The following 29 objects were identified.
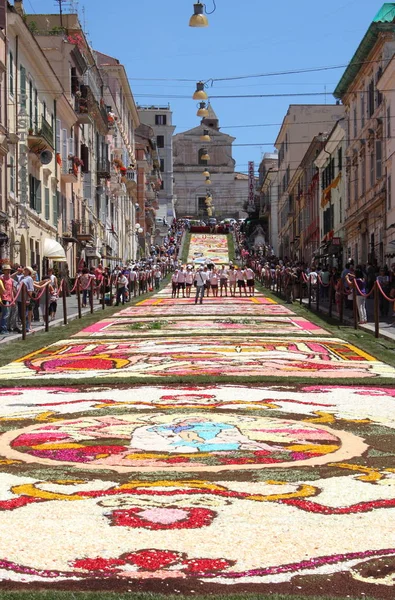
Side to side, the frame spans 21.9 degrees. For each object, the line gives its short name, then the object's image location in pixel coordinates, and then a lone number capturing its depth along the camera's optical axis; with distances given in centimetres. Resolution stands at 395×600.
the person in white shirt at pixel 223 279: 4492
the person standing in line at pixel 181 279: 4091
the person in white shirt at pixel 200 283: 3491
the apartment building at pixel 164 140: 14312
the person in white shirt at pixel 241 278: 4408
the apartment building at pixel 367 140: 4012
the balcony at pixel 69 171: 4912
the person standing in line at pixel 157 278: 5456
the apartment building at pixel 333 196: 5484
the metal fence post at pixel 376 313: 1928
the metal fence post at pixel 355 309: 2144
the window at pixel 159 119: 14438
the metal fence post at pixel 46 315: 2170
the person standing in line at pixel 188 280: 4109
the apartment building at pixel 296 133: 8862
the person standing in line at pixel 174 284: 4109
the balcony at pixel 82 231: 5178
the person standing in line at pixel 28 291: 2136
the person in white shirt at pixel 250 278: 4369
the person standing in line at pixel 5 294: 1983
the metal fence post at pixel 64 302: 2394
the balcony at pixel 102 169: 6431
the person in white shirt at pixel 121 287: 3375
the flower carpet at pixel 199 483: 436
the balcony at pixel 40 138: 3950
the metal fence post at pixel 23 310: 1892
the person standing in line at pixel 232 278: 4462
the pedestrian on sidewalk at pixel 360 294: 2218
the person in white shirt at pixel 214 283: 4206
